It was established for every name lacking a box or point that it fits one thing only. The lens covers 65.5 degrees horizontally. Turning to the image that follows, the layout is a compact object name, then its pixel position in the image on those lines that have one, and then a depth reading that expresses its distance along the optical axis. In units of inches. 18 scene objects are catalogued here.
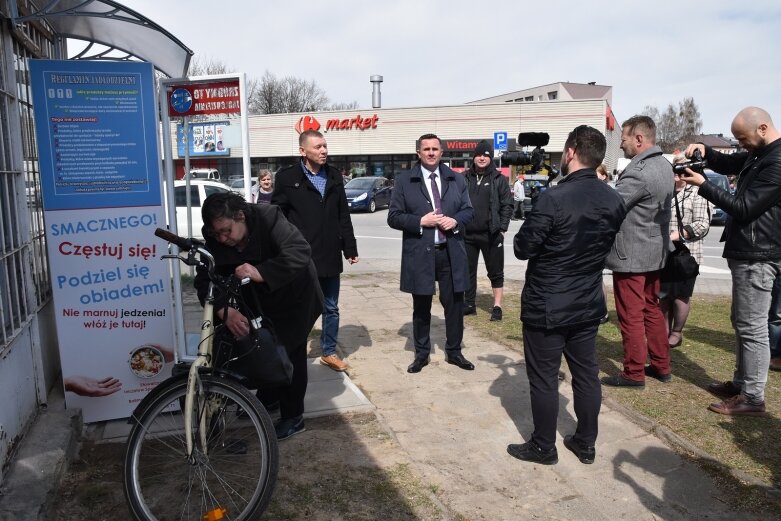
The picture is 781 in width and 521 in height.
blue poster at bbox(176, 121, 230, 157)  185.5
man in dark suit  203.0
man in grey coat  181.8
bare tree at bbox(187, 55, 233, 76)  1883.6
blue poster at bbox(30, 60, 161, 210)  150.1
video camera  177.2
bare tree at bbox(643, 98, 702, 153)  2947.8
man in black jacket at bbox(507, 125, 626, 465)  134.2
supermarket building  1407.5
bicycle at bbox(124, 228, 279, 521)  111.0
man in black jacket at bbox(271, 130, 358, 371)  197.5
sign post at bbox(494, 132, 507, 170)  900.2
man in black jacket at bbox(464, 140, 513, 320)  280.8
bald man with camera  157.2
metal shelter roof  158.2
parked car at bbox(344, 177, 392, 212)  964.0
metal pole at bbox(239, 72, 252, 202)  173.9
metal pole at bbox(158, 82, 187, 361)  170.2
